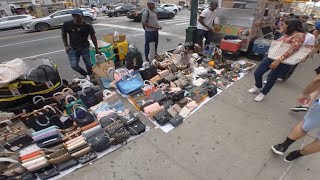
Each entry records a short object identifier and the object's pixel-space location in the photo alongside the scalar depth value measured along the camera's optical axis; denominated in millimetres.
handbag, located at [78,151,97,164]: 2569
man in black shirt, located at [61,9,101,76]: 4012
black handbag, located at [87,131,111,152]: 2701
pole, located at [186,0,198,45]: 6378
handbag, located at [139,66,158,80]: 4547
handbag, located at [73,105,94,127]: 3063
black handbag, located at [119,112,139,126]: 3134
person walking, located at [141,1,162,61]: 5180
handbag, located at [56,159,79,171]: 2450
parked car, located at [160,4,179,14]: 21320
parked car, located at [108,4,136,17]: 20984
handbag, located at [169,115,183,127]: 3288
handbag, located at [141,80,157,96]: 4035
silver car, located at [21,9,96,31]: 12914
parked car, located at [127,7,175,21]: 15695
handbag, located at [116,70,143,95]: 4086
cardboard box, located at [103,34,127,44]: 5480
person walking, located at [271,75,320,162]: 2162
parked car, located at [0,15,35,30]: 15519
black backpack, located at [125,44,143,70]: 4938
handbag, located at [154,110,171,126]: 3295
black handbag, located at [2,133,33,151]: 2643
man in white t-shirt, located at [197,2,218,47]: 5983
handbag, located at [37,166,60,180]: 2334
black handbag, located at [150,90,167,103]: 3799
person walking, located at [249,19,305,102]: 3346
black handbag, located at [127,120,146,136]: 3055
